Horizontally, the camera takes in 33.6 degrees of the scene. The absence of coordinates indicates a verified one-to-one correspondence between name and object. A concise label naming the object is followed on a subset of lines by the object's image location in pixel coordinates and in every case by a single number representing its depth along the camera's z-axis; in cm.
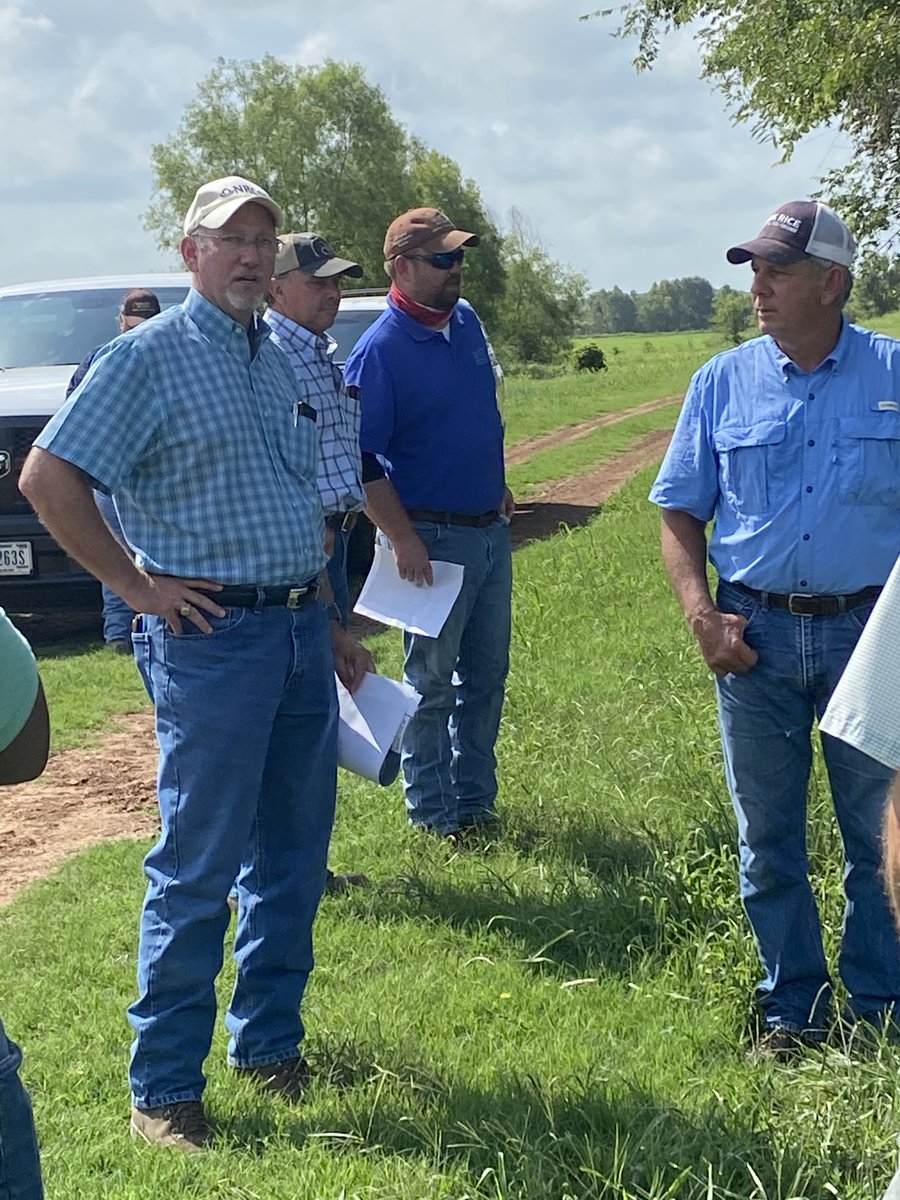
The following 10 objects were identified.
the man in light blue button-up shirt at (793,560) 372
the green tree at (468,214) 6109
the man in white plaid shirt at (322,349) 480
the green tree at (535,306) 7619
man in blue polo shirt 543
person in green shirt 228
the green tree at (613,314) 14924
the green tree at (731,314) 10272
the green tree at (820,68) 1010
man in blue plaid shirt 337
